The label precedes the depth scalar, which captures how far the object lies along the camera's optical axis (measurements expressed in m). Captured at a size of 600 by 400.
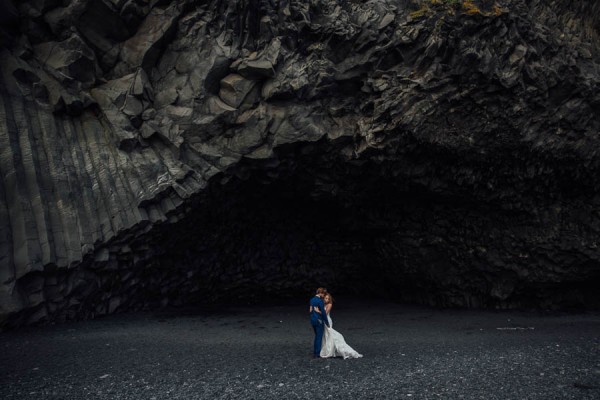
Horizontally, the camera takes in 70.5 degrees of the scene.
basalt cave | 13.84
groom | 9.54
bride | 9.50
